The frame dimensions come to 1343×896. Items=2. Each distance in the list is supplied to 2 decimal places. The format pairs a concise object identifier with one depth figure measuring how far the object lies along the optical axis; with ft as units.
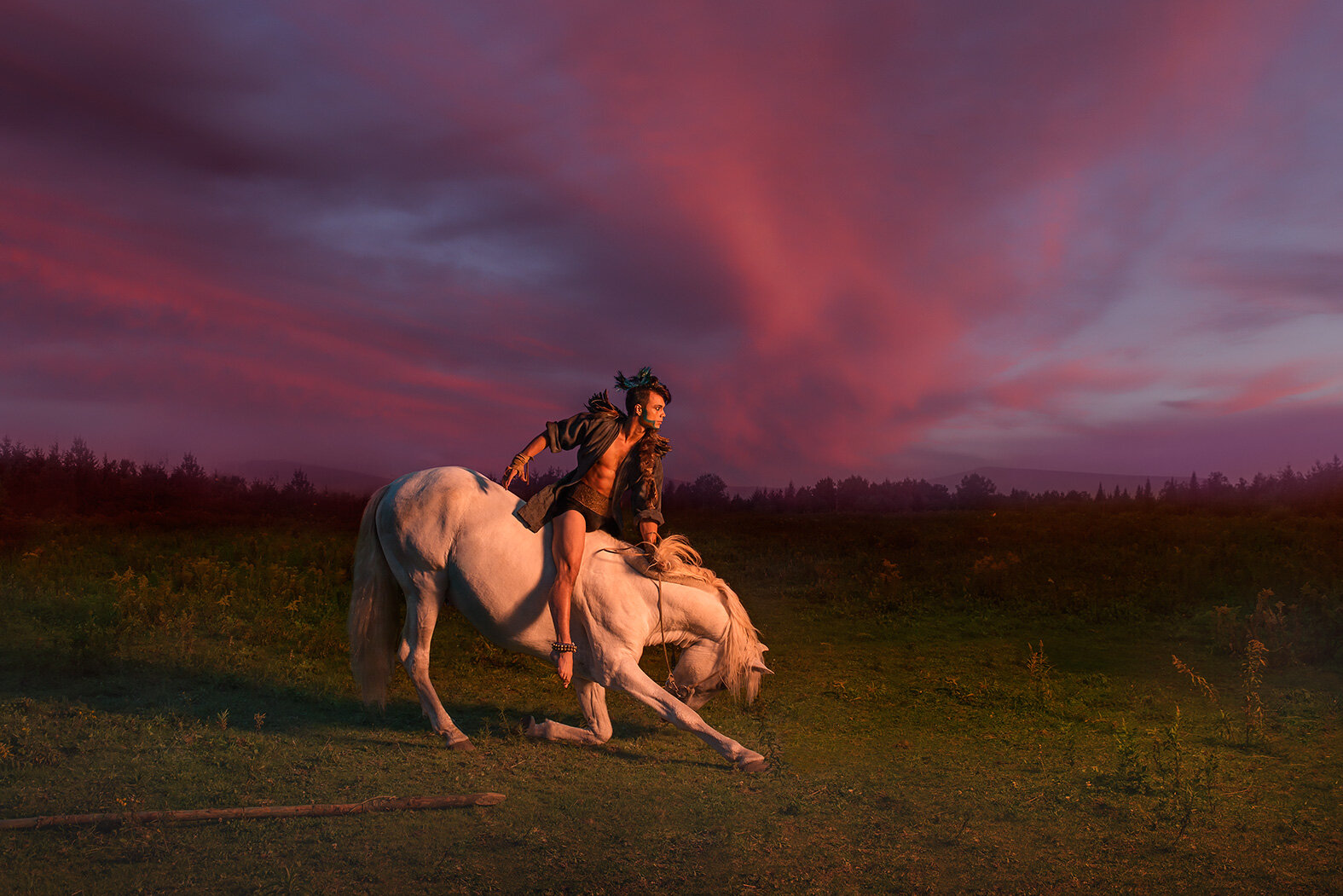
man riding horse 16.97
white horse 17.19
